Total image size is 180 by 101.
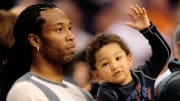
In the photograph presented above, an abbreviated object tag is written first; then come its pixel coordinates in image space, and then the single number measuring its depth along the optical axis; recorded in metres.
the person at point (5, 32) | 6.76
